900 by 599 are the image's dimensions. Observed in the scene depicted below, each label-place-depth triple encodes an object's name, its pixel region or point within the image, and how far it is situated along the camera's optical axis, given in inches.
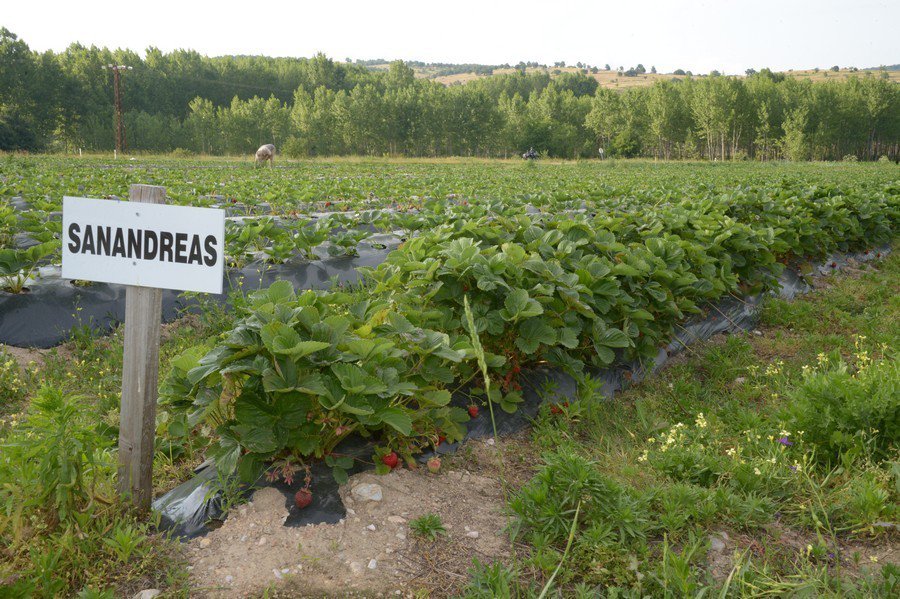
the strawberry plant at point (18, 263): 183.8
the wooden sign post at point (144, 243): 79.6
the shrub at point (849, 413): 101.9
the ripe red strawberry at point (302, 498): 90.7
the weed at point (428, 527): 89.7
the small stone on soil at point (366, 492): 96.4
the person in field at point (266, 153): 984.9
